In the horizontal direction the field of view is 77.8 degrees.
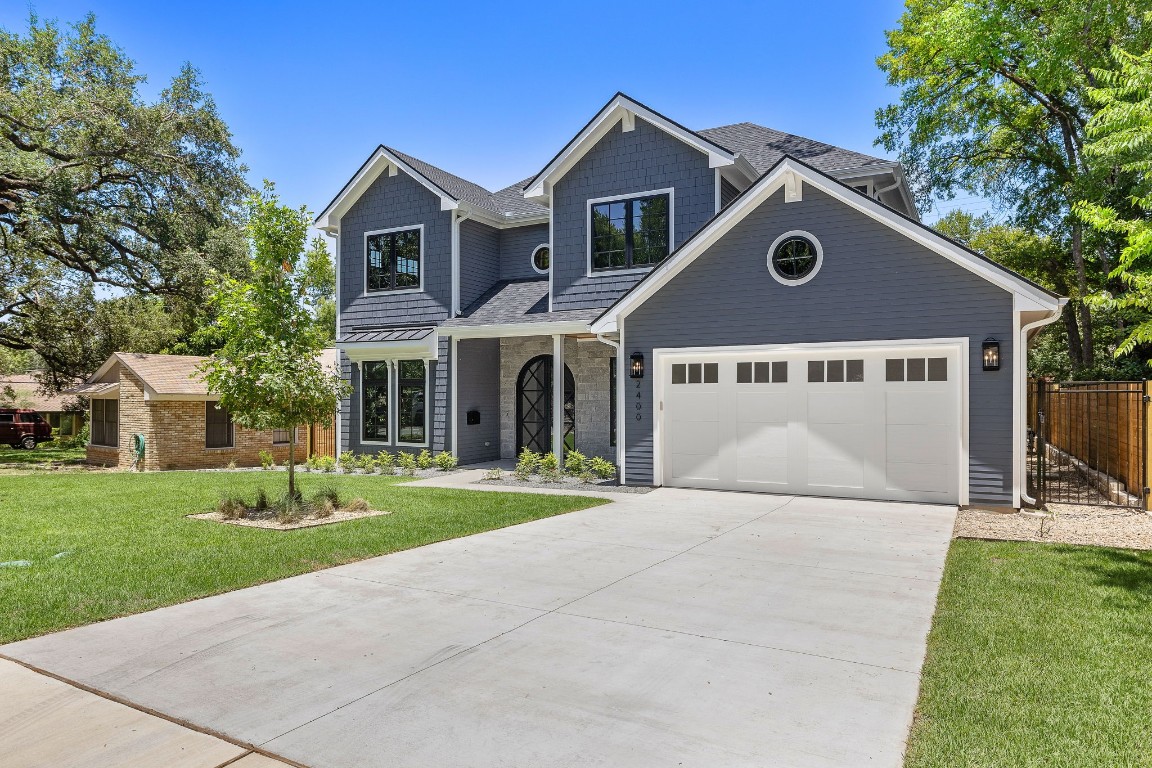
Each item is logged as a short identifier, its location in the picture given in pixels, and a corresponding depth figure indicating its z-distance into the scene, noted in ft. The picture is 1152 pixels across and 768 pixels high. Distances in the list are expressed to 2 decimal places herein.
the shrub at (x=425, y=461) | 53.52
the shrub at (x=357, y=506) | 34.50
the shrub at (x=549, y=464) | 46.70
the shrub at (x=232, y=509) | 33.47
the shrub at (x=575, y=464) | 47.16
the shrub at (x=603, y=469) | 46.11
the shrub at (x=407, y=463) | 53.62
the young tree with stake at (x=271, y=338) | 32.83
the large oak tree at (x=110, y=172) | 70.23
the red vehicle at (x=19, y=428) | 99.35
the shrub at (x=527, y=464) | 46.96
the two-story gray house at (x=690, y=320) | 34.58
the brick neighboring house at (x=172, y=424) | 63.87
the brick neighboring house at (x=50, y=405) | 114.58
